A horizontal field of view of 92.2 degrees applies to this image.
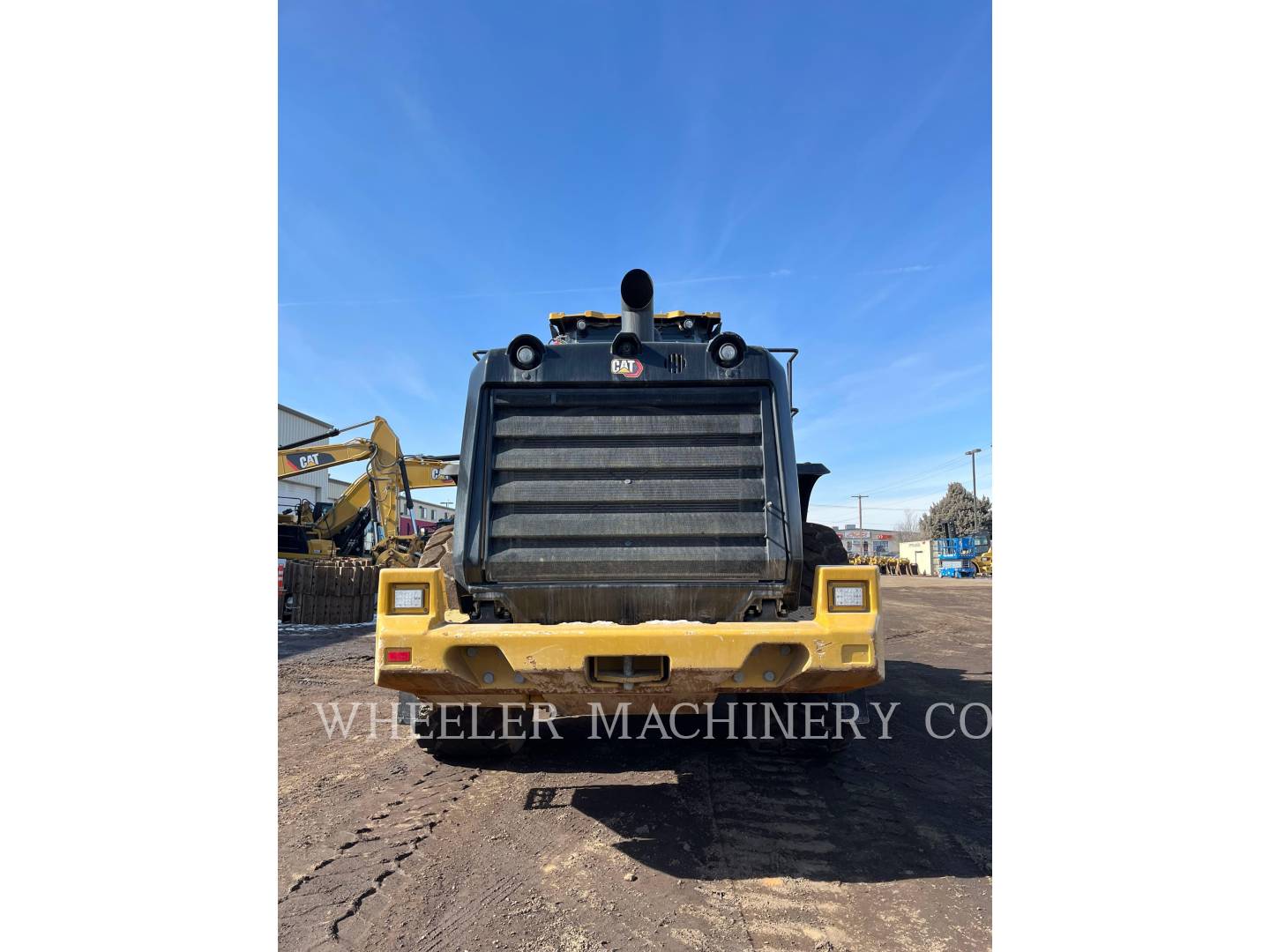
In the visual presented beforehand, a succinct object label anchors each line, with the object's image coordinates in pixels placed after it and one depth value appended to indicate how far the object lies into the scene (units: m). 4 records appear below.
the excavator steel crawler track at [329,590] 12.66
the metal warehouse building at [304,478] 35.14
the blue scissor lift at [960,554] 38.34
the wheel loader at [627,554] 2.86
